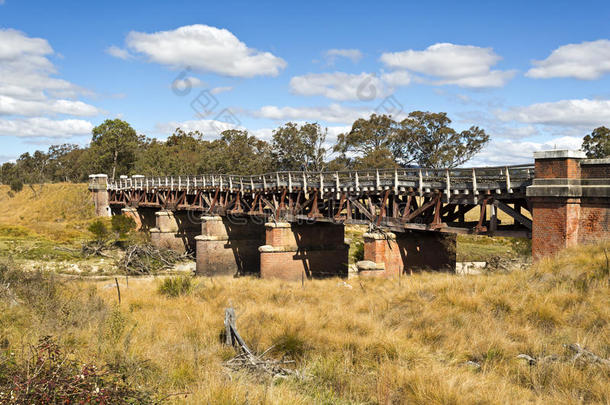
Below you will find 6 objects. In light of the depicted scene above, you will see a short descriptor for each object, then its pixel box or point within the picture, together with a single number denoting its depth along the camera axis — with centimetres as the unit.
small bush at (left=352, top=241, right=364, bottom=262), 3272
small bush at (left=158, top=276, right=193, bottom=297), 1505
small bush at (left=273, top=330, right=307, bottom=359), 919
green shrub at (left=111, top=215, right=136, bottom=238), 4456
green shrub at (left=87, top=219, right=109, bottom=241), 4050
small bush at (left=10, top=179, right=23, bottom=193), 7050
